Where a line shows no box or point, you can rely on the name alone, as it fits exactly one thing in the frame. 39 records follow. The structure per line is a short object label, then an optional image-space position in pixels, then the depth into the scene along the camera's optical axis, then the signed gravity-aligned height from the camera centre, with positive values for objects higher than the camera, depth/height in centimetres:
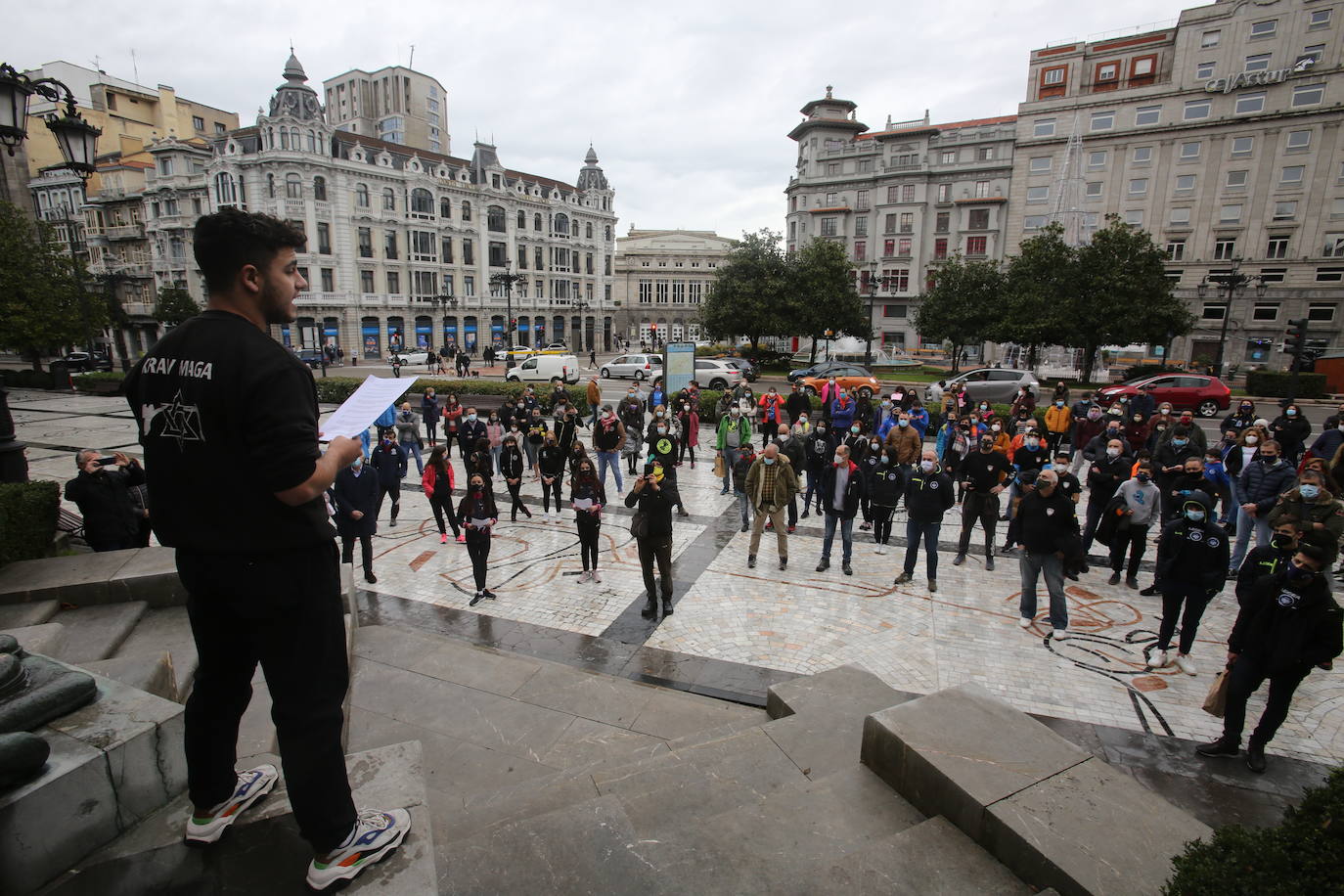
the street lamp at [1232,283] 2892 +303
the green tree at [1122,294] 3112 +209
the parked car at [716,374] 3125 -215
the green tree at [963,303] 3738 +193
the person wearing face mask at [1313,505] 721 -189
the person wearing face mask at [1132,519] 870 -251
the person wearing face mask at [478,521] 839 -253
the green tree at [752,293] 4103 +256
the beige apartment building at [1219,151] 4159 +1323
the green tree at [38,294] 2730 +133
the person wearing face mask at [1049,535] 734 -230
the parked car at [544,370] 3606 -222
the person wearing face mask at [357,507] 896 -254
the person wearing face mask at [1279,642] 476 -230
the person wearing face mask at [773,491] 964 -239
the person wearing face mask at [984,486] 948 -226
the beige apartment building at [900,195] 5547 +1280
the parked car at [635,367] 3722 -211
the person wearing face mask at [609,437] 1326 -221
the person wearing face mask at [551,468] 1207 -262
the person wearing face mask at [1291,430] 1216 -175
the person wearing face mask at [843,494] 960 -242
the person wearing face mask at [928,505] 865 -231
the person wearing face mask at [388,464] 1095 -235
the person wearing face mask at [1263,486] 883 -206
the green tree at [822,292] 4041 +260
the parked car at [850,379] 2562 -186
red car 2350 -196
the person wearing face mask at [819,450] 1159 -212
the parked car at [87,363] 3944 -243
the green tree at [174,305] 4419 +144
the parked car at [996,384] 2416 -185
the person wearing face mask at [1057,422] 1509 -200
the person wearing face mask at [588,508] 886 -246
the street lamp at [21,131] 693 +225
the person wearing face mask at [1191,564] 637 -226
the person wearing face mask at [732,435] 1337 -217
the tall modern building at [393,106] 7619 +2799
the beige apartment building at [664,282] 9331 +729
